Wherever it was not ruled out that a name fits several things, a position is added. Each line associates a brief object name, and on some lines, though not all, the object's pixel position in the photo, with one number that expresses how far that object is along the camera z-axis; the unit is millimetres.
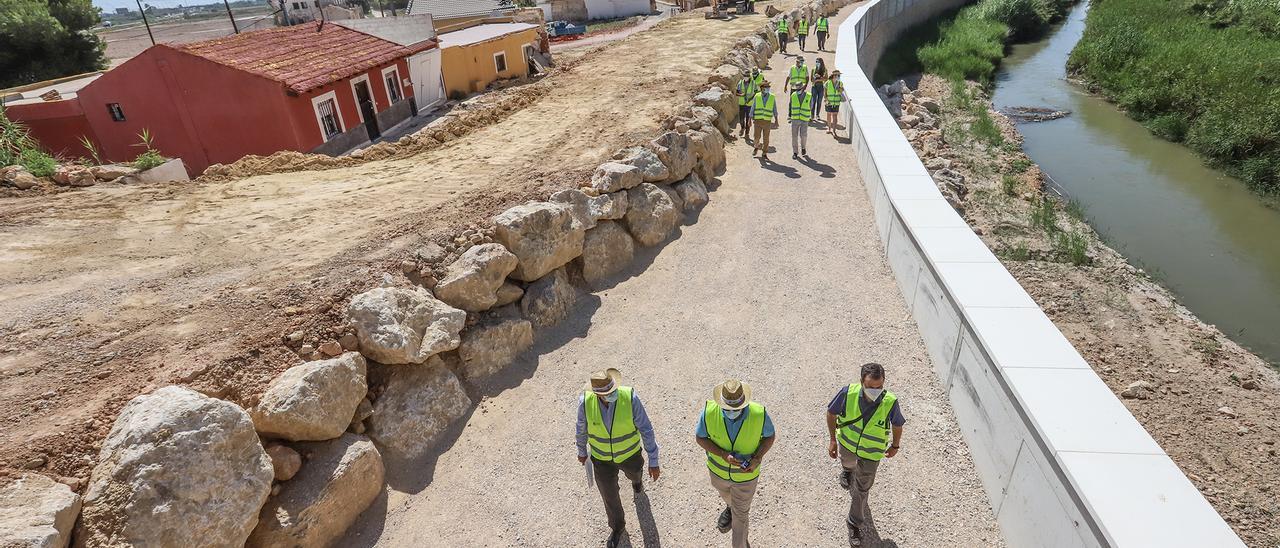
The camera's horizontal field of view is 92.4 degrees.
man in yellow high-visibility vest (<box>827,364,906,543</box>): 4762
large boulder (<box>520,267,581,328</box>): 8367
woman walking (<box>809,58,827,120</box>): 15312
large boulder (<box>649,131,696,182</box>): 11117
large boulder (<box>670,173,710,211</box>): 11211
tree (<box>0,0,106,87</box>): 27844
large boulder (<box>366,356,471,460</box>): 6441
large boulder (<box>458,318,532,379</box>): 7445
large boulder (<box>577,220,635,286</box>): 9359
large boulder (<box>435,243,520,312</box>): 7543
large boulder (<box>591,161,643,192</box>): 9805
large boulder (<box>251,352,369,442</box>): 5531
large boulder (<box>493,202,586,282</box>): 8320
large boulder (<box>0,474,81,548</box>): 4062
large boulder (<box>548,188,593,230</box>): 9195
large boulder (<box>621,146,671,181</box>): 10430
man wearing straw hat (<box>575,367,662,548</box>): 4797
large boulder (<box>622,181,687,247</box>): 10117
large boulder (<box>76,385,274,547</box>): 4535
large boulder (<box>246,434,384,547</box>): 5270
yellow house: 22203
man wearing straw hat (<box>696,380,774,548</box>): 4469
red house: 14812
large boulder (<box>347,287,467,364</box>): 6523
